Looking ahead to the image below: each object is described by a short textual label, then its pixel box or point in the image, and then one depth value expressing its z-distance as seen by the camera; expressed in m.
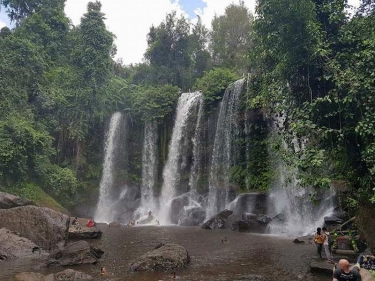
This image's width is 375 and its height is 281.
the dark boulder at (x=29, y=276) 11.68
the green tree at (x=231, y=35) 51.03
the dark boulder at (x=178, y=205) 31.14
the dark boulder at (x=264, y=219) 24.17
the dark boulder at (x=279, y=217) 24.48
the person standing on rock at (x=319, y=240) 13.84
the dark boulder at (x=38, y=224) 18.31
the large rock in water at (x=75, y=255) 14.58
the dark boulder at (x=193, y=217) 29.22
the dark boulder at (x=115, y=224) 29.32
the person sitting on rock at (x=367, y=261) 9.73
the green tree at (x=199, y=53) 49.09
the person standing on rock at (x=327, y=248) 13.16
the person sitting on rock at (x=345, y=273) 7.24
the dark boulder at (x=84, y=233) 21.44
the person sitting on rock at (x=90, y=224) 24.81
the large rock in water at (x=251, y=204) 27.42
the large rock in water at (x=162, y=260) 13.50
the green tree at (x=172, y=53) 46.44
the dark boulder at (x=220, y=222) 25.52
